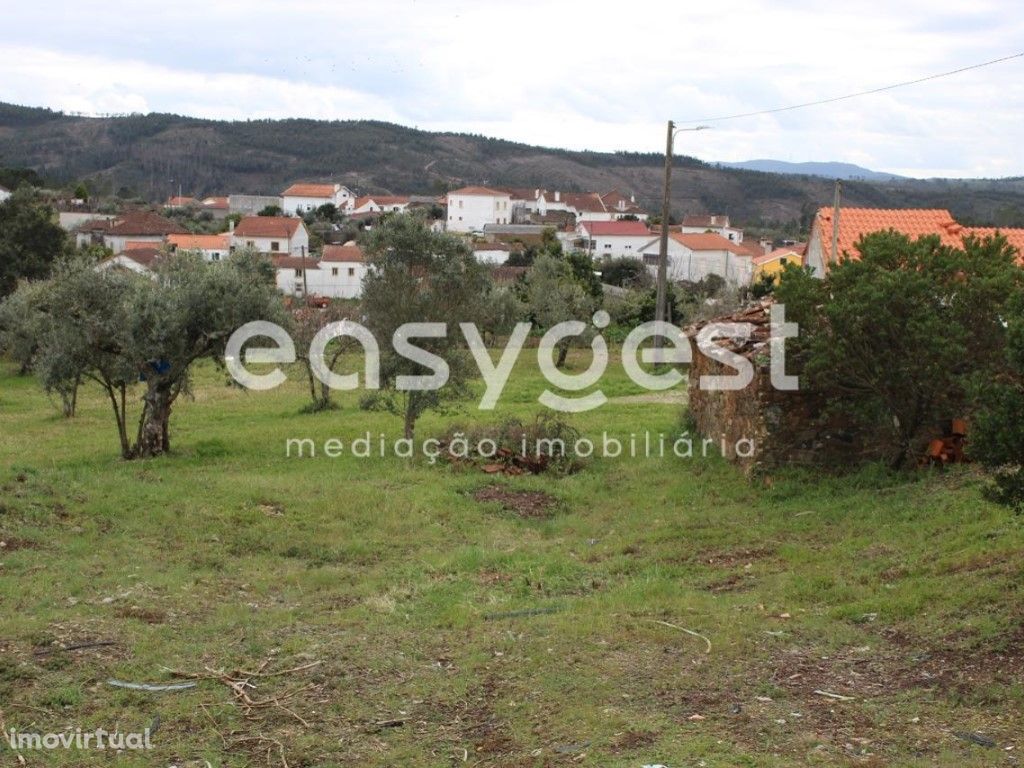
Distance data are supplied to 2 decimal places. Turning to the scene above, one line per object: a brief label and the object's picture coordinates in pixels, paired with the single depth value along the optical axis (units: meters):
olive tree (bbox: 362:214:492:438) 16.77
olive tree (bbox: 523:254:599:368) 33.75
